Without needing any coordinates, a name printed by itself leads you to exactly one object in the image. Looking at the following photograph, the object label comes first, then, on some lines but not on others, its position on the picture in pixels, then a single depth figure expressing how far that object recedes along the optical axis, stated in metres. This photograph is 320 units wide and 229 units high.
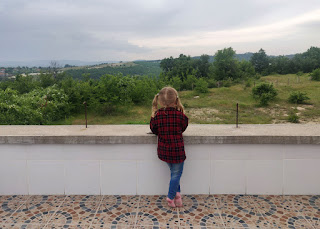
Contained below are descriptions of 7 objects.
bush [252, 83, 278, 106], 14.38
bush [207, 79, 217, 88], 23.01
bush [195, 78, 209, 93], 18.14
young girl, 1.73
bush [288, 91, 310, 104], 14.38
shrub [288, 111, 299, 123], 11.53
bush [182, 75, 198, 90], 22.58
